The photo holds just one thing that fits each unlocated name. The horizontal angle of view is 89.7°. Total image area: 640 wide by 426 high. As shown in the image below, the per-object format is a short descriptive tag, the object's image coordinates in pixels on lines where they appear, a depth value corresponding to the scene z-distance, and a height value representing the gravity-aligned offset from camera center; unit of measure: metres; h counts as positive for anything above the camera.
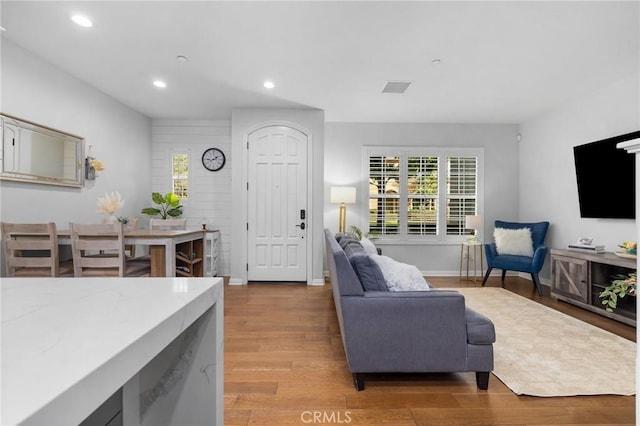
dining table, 2.85 -0.29
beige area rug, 2.09 -1.10
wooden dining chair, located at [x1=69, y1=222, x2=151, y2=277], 2.67 -0.31
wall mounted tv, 3.62 +0.43
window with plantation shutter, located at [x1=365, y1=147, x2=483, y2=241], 5.66 +0.38
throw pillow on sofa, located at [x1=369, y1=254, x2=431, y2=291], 2.19 -0.45
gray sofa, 2.03 -0.78
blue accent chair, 4.46 -0.63
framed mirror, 2.93 +0.58
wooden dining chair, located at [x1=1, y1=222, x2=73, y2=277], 2.63 -0.29
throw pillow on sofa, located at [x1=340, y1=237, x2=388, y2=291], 2.16 -0.41
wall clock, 5.58 +0.92
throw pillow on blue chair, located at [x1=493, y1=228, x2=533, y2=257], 4.80 -0.42
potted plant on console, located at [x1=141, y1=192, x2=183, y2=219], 4.97 +0.07
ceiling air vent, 3.88 +1.57
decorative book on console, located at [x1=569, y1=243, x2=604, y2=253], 3.79 -0.40
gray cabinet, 3.31 -0.74
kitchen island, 0.39 -0.21
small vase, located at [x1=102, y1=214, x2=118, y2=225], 3.42 -0.10
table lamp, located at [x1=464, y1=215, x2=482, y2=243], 5.13 -0.13
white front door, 4.95 +0.36
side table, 5.26 -0.69
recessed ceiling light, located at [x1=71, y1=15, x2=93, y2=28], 2.63 +1.58
